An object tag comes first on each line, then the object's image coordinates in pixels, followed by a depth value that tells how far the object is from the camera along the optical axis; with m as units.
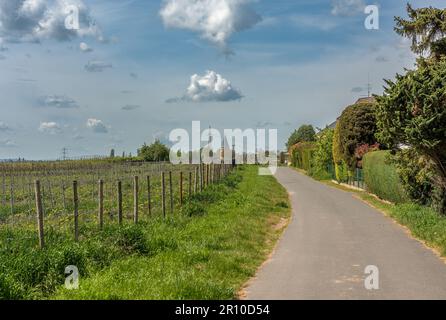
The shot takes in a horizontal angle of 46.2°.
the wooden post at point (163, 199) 15.89
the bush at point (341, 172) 39.97
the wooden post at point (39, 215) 9.56
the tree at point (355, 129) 36.12
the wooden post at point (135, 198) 13.77
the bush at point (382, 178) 22.61
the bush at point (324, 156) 48.91
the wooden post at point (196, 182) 23.99
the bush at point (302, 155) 65.28
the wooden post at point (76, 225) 10.79
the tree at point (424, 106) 15.39
